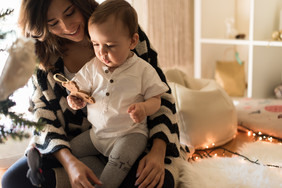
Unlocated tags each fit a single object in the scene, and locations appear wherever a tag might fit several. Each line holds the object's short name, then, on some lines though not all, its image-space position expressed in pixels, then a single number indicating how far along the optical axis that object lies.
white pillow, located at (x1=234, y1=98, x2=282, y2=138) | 1.91
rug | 1.30
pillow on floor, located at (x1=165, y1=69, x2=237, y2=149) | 1.82
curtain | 2.30
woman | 1.12
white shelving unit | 2.40
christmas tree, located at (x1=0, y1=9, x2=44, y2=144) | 0.79
